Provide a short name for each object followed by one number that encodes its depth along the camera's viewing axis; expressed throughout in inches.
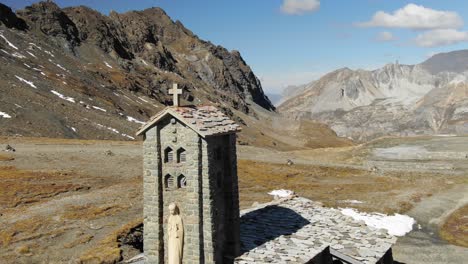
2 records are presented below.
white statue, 753.6
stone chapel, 748.6
